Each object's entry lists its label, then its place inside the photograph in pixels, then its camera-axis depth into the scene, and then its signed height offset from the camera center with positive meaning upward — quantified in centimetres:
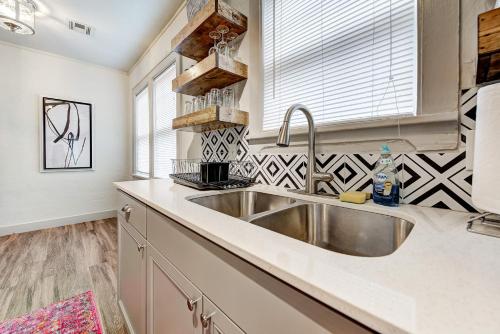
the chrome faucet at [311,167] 93 -2
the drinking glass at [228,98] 152 +46
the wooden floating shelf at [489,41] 49 +29
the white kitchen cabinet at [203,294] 35 -31
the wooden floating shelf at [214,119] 128 +28
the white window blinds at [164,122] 252 +52
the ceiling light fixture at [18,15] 176 +126
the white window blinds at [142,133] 326 +47
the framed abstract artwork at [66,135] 306 +41
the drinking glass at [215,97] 149 +45
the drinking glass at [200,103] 158 +45
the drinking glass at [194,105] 163 +44
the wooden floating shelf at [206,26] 128 +88
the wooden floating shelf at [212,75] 128 +58
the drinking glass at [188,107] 169 +45
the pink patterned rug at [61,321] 130 -102
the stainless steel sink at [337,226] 69 -23
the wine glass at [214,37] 143 +86
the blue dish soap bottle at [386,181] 75 -7
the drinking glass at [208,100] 150 +44
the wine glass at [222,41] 140 +83
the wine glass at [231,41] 148 +88
